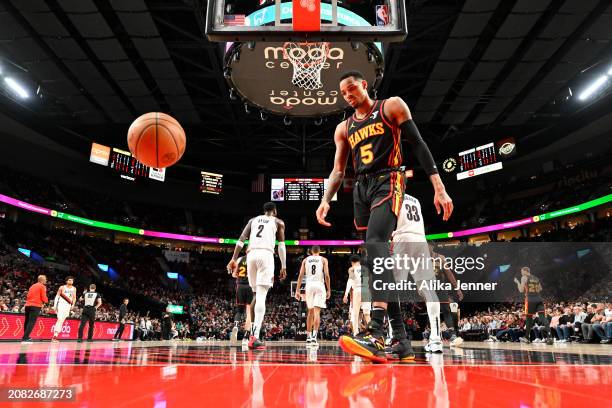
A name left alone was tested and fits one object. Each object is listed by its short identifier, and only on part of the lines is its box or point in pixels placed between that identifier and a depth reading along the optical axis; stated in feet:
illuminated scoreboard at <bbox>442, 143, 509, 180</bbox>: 66.54
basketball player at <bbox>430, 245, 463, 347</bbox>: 21.90
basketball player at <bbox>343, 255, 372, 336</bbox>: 28.07
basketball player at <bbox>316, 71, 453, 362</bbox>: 10.50
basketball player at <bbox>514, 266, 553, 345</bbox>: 30.53
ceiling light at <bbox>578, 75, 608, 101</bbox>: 52.24
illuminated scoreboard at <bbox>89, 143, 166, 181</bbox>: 69.26
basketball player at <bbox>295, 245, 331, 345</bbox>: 25.98
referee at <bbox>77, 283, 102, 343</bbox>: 35.60
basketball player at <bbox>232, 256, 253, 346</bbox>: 26.30
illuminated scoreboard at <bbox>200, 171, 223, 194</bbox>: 82.79
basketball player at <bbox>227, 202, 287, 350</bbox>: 18.78
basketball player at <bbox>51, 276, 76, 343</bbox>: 34.65
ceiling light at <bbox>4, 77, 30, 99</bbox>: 51.10
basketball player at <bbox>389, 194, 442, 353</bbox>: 15.62
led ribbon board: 65.82
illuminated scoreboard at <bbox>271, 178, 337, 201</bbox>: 76.87
